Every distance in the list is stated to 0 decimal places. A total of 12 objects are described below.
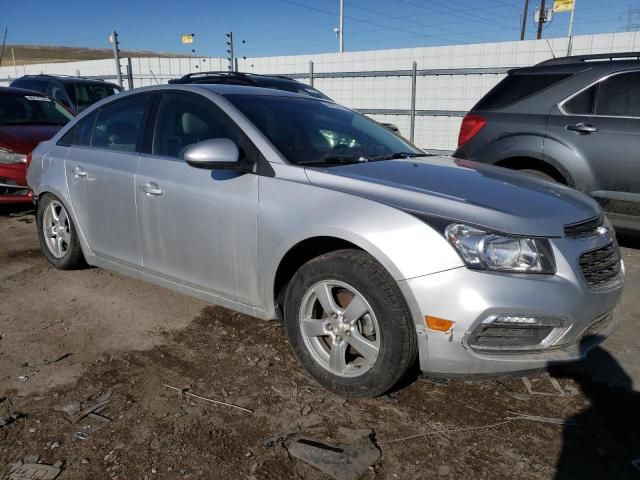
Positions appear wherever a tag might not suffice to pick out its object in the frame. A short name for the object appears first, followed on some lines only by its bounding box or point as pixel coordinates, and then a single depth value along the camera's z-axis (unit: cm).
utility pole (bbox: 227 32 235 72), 1436
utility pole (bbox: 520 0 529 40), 3275
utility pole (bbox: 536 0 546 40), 2743
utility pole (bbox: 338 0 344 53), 2664
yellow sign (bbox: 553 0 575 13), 2101
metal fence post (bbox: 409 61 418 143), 1023
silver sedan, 232
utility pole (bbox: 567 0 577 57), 1065
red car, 618
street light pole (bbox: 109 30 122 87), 1390
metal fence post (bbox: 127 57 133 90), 1619
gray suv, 474
